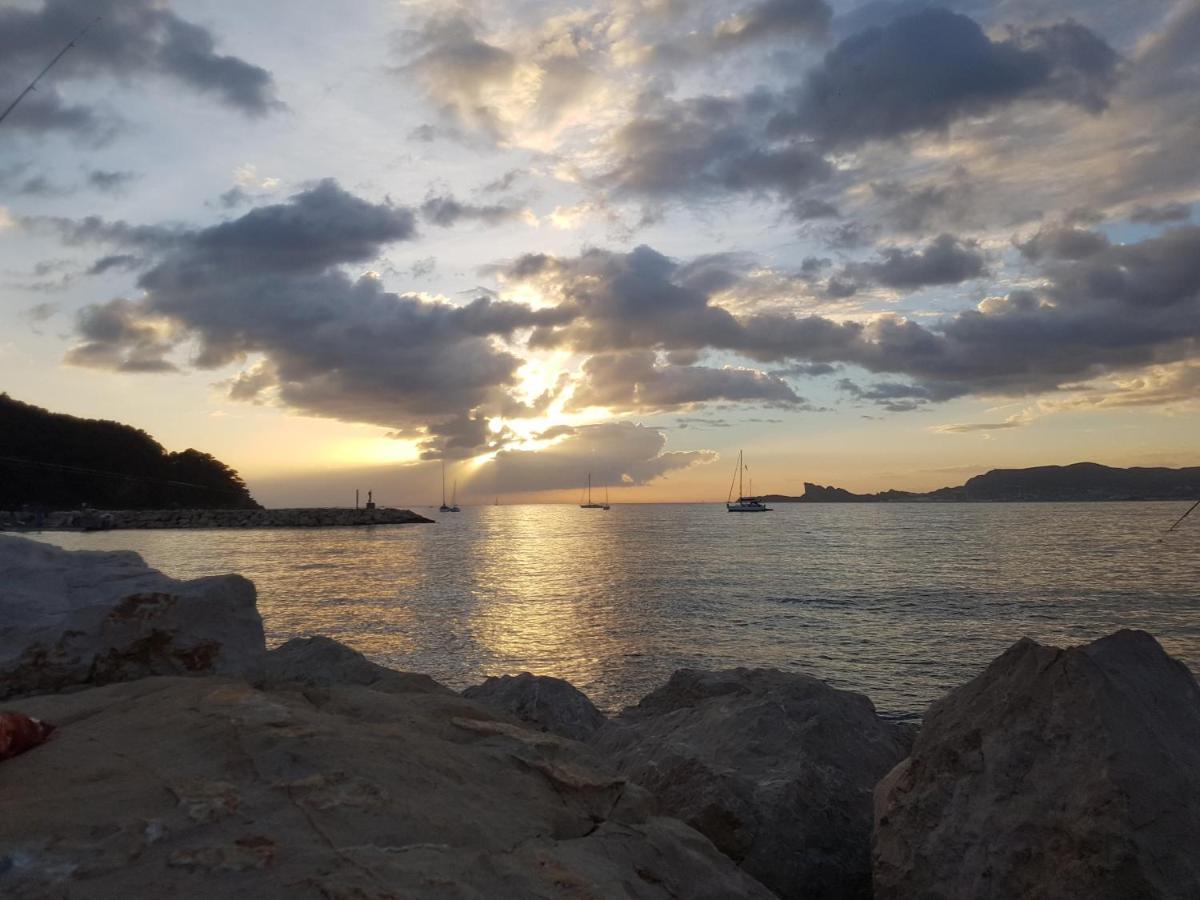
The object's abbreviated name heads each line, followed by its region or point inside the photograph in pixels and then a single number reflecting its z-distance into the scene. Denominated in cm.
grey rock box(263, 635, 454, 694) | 755
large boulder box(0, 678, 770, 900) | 270
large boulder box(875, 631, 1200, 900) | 406
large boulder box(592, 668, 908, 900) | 548
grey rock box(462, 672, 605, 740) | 910
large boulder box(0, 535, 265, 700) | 493
